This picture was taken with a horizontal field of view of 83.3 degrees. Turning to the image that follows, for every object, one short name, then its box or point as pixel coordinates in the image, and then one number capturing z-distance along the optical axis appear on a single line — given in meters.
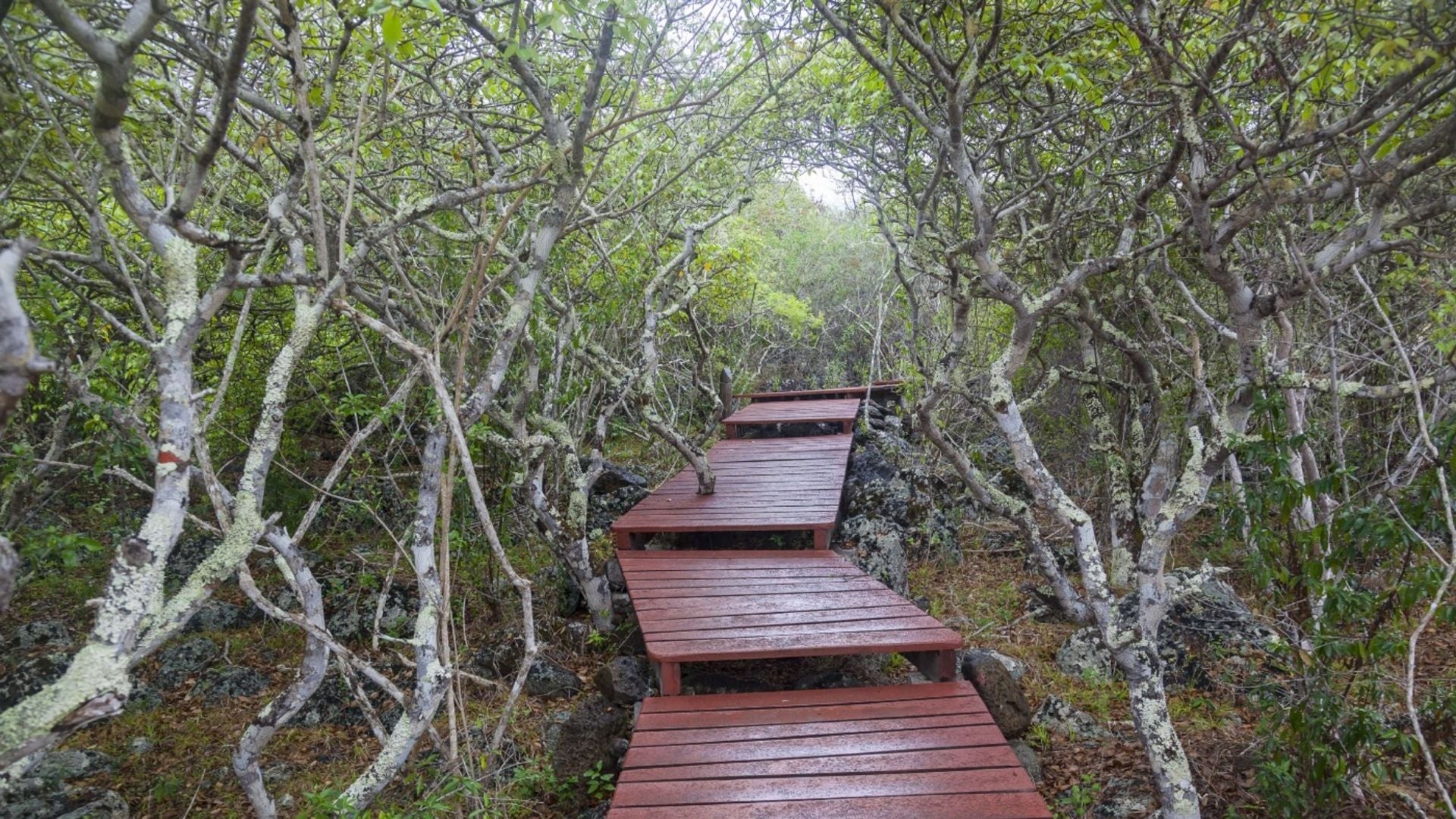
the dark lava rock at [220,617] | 5.82
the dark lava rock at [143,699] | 4.98
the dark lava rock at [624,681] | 4.62
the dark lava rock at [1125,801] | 3.67
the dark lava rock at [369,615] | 5.58
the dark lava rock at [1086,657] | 4.99
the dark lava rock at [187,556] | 5.96
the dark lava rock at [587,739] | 4.21
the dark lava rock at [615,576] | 6.05
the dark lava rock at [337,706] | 4.97
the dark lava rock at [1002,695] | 4.37
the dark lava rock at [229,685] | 5.16
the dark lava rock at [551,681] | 5.01
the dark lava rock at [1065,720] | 4.40
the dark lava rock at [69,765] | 4.16
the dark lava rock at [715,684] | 4.53
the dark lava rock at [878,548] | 5.81
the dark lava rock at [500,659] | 5.12
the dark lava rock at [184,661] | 5.28
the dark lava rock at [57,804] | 3.97
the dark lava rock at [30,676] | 4.67
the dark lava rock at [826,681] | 4.55
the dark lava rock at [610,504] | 6.52
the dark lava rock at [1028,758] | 4.10
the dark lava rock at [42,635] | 5.38
